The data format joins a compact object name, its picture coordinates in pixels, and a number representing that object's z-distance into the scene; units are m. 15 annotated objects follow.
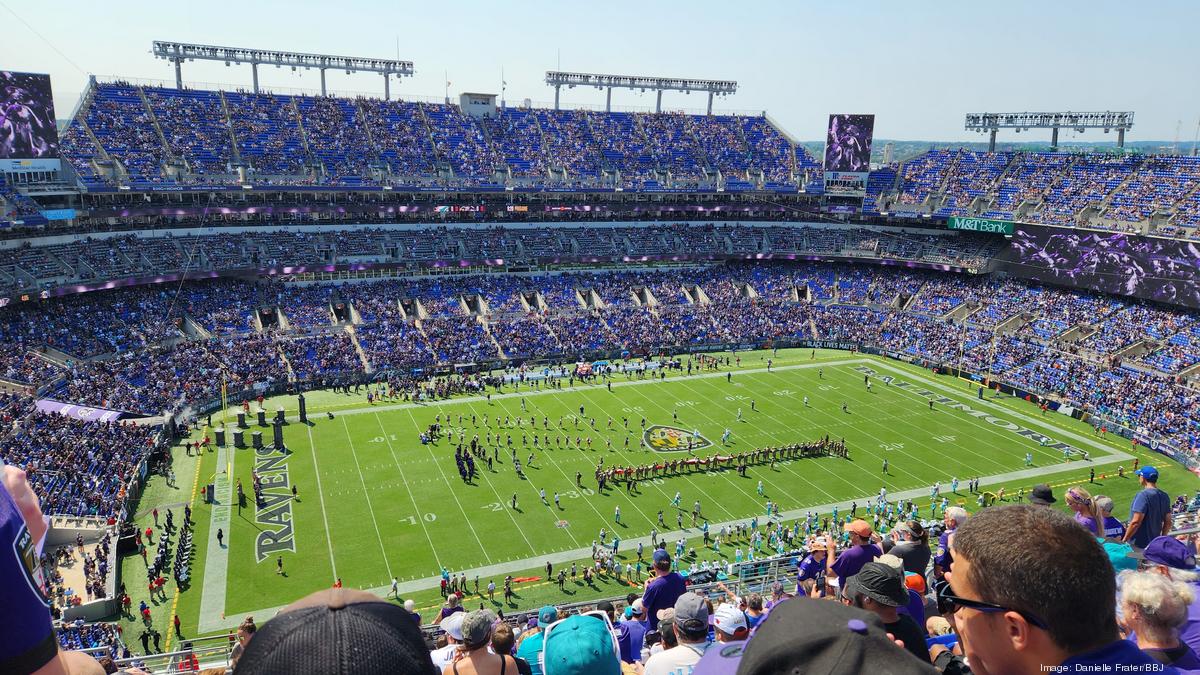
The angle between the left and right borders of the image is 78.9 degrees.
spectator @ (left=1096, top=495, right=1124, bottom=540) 9.70
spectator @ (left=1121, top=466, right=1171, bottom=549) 9.20
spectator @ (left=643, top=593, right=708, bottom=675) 5.16
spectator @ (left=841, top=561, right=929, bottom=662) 4.70
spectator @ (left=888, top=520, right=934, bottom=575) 9.20
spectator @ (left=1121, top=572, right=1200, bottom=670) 3.97
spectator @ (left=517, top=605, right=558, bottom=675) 6.54
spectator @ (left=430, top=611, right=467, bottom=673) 7.14
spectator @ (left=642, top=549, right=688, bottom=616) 8.85
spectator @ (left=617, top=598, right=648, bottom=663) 7.73
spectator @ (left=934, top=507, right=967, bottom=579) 8.18
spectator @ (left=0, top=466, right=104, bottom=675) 2.47
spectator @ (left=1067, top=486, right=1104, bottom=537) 9.20
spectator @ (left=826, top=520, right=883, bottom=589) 8.05
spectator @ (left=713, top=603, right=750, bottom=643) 5.59
